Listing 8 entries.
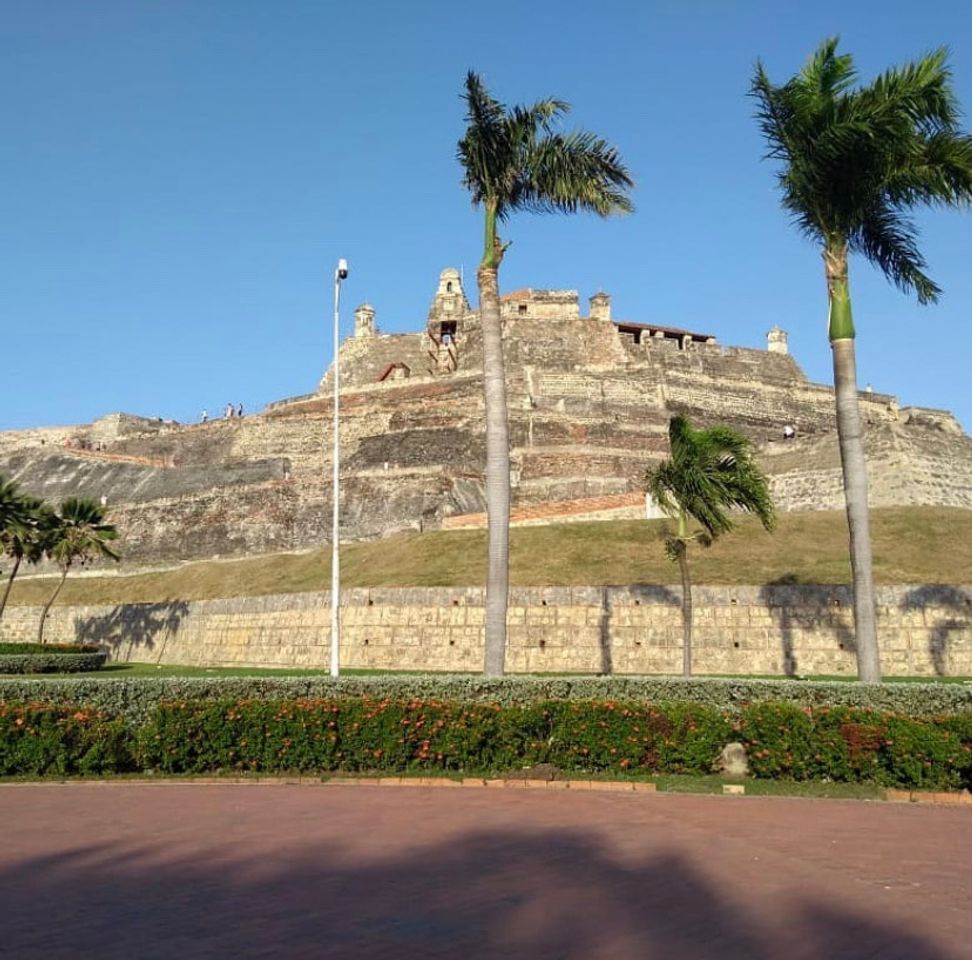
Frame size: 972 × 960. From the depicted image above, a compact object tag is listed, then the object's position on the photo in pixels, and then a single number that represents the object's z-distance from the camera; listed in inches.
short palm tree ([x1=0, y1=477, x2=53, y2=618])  1513.3
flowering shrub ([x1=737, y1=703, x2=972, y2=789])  507.5
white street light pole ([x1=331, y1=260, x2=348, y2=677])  957.8
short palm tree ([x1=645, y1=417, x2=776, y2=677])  921.5
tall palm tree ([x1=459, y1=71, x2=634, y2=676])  734.5
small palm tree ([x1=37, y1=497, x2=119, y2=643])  1585.9
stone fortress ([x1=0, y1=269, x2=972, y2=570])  1726.1
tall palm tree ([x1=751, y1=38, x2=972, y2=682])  647.1
